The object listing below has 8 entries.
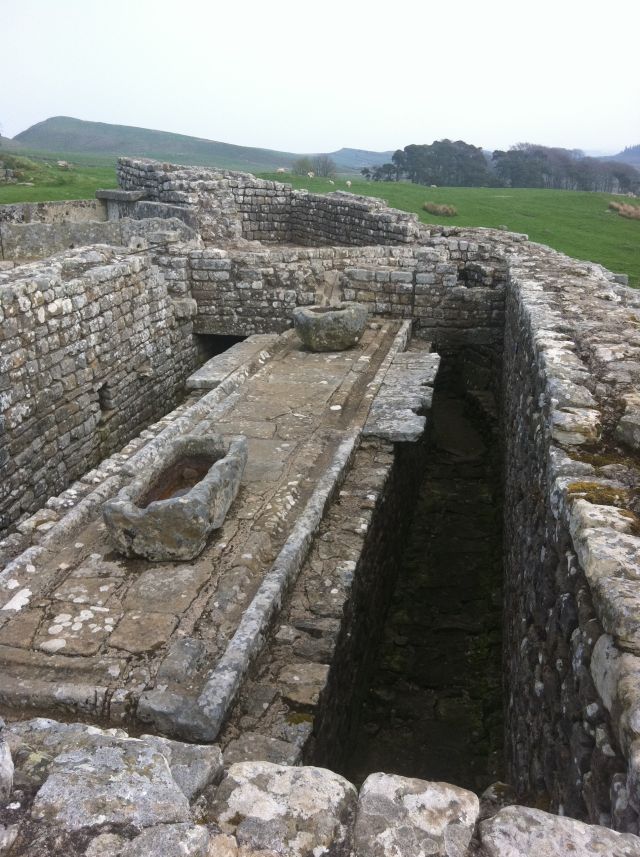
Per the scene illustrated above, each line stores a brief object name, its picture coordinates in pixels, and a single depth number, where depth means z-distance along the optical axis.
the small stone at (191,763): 2.10
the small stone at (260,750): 3.14
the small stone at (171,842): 1.76
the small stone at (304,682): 3.54
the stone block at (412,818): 1.84
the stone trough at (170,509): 4.34
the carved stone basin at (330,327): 8.71
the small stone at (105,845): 1.75
